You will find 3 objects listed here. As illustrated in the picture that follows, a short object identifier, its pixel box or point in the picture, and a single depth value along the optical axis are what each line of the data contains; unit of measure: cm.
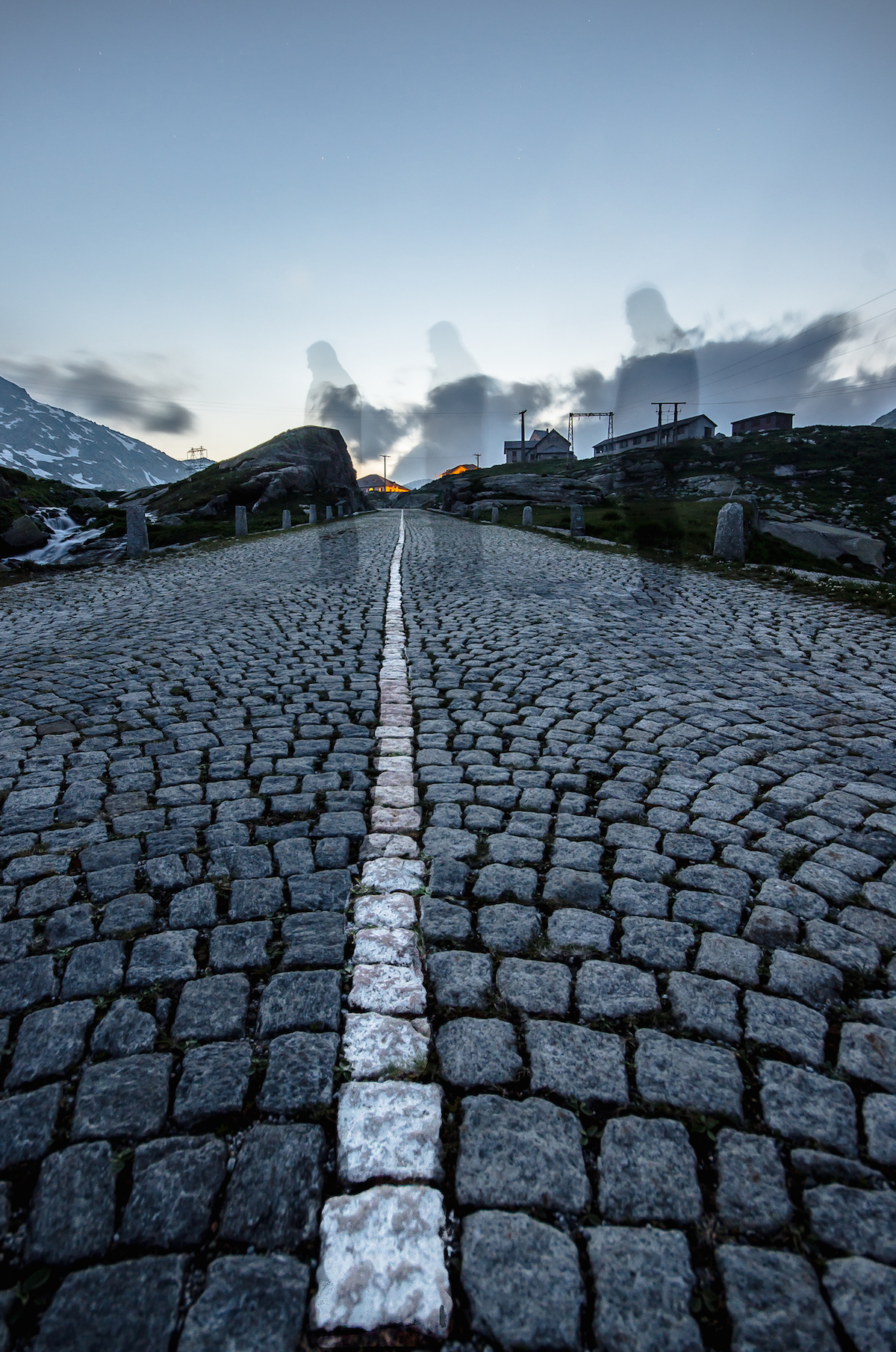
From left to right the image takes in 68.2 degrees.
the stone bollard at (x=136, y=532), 1680
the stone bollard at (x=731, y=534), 1270
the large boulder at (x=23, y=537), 1925
